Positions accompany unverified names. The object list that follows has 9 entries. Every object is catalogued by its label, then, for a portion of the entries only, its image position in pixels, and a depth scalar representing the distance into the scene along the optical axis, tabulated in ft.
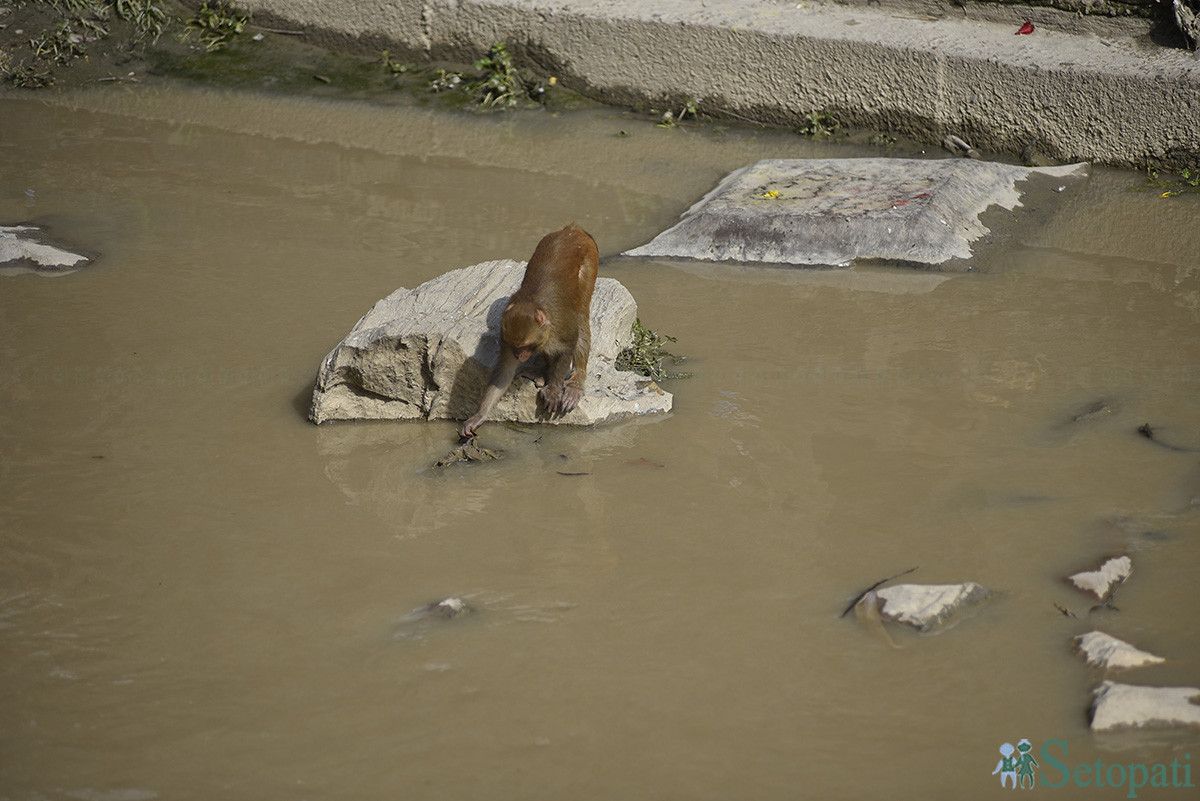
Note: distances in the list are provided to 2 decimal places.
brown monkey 29.96
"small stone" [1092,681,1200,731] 19.21
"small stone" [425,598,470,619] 23.35
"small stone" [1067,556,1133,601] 22.86
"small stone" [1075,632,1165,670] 20.72
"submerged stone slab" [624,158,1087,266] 41.37
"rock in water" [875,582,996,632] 22.34
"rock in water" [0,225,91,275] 42.24
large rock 30.99
